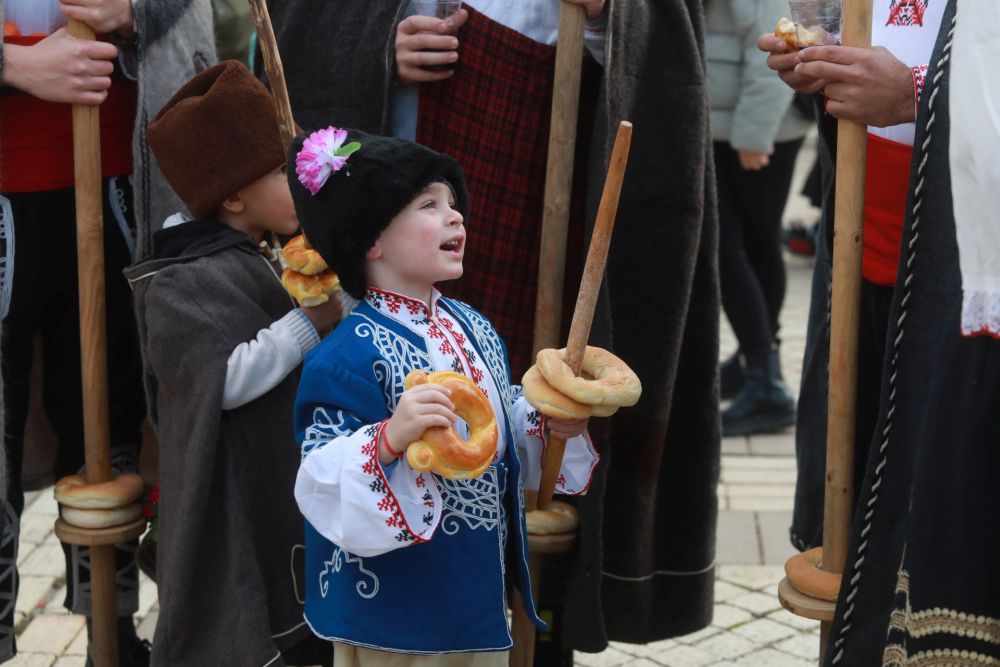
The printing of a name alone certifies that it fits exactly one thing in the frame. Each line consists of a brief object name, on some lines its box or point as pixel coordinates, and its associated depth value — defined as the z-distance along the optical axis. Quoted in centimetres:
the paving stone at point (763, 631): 365
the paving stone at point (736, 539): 417
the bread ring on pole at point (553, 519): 269
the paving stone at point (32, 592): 378
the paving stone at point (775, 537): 417
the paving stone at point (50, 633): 354
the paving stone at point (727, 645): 357
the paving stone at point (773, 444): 516
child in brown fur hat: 258
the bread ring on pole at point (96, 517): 281
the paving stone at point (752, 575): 400
